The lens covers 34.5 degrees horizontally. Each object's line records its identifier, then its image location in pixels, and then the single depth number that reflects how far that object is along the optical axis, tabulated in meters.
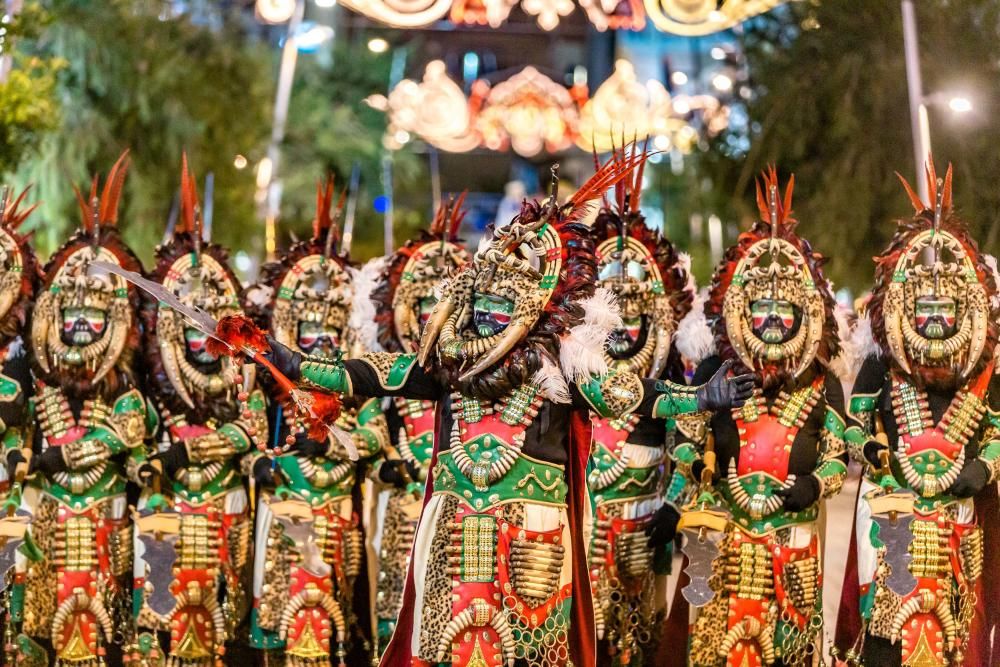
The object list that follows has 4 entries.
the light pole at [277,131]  19.61
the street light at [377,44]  22.14
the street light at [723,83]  17.23
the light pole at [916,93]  11.04
